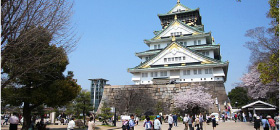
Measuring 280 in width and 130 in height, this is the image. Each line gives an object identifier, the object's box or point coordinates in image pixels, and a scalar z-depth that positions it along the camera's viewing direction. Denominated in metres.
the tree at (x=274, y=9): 9.99
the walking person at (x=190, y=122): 14.46
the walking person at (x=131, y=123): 11.27
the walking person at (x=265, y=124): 12.37
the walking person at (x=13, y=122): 11.37
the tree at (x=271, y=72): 11.27
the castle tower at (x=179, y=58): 39.09
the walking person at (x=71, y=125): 10.40
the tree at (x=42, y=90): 13.89
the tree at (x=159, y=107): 31.70
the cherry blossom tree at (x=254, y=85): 27.19
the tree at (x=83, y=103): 19.98
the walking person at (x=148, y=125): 10.33
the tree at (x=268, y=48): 17.47
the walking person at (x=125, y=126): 11.67
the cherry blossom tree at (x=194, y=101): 29.63
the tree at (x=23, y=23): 7.41
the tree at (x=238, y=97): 57.98
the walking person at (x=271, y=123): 12.59
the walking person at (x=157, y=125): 10.19
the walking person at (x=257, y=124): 13.16
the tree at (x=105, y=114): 21.36
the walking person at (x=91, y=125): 10.00
